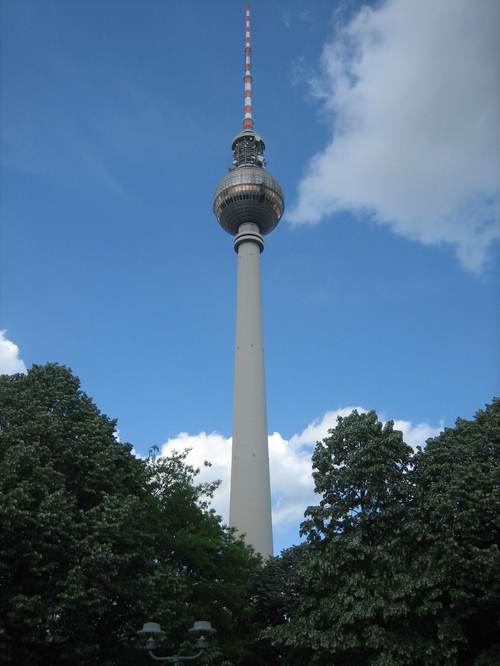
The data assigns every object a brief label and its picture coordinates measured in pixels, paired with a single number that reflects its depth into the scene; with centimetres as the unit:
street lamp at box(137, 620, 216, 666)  1803
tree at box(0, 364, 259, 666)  2334
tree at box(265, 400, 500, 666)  2670
